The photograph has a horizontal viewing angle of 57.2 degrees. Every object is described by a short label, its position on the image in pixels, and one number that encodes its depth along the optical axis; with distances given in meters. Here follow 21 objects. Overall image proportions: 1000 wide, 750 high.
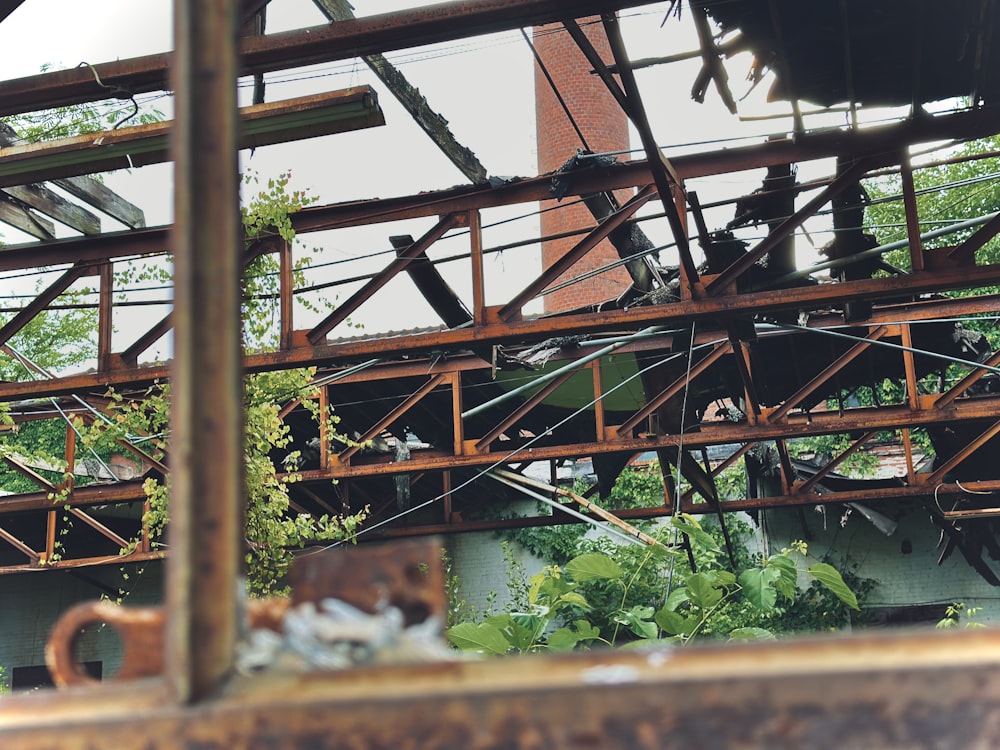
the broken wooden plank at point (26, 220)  7.21
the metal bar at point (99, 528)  11.23
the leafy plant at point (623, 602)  4.13
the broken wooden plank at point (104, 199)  7.47
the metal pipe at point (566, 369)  8.18
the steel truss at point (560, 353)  6.42
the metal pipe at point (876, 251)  6.62
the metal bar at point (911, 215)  6.03
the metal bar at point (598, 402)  9.60
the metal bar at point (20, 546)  11.59
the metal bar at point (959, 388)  8.84
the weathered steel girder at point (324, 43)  4.50
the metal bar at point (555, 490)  9.64
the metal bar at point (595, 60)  4.79
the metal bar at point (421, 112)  7.87
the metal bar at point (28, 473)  9.74
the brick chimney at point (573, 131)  22.61
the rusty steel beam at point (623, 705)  0.67
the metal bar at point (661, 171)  5.20
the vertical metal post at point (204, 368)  0.73
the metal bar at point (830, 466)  10.40
